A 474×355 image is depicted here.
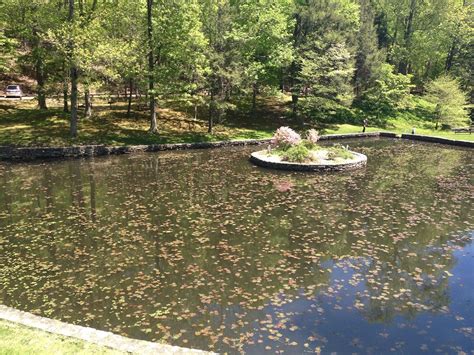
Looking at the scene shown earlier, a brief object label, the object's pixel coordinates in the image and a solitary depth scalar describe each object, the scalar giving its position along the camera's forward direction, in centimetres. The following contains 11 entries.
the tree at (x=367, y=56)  5703
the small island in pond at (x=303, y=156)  2961
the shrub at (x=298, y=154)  3019
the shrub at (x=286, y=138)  3145
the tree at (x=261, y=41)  4462
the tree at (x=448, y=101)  5409
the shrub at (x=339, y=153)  3158
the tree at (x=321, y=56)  4850
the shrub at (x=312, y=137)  3278
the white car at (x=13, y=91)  4769
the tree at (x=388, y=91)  5762
